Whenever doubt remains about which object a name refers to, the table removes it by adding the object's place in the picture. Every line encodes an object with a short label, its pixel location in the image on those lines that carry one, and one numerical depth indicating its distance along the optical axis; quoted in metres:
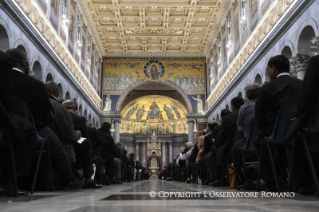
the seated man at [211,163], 6.61
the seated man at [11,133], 3.15
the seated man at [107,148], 8.11
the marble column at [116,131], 29.14
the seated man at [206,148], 7.64
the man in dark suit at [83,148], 5.61
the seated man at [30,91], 3.86
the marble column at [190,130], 29.39
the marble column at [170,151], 38.38
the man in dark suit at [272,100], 4.07
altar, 37.91
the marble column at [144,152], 38.73
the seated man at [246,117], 5.00
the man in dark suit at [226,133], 5.94
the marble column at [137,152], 38.69
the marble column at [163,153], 38.60
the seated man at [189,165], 10.98
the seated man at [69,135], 4.98
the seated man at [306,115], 3.00
